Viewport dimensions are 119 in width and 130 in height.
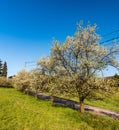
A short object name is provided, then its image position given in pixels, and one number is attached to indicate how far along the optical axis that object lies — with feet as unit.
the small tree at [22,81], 75.43
